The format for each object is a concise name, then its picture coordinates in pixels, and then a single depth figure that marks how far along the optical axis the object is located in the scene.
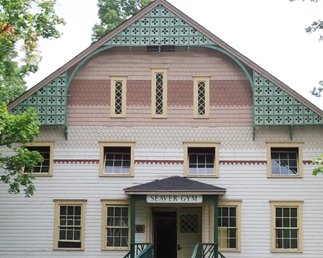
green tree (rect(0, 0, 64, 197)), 18.28
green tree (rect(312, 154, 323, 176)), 16.20
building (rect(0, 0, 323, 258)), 22.33
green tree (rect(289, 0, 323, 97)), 23.16
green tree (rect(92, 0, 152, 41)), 40.28
